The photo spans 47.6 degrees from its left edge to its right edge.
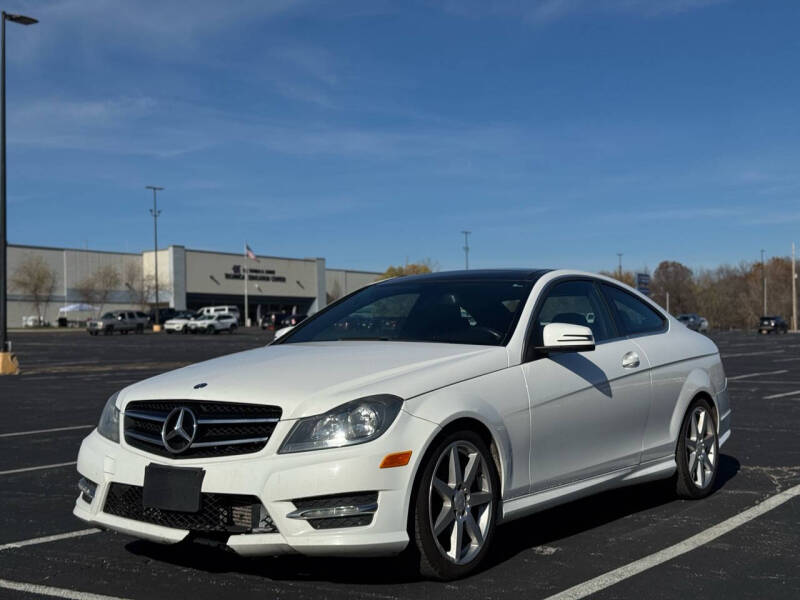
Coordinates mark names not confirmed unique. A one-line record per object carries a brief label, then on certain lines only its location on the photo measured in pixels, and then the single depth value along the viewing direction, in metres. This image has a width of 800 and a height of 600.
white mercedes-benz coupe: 3.94
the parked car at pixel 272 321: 73.44
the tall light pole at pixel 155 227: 72.81
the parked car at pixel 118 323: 62.31
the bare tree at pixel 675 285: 131.25
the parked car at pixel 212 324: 66.50
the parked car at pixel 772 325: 72.44
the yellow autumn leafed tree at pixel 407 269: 116.70
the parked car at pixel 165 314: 76.94
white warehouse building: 90.62
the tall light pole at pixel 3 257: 22.02
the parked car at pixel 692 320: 68.69
